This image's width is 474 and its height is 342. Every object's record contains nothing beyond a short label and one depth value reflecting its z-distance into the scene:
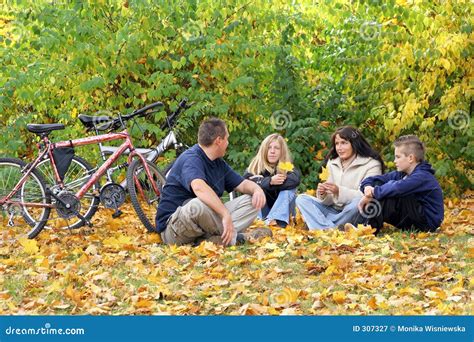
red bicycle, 16.16
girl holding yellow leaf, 16.91
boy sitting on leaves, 15.29
